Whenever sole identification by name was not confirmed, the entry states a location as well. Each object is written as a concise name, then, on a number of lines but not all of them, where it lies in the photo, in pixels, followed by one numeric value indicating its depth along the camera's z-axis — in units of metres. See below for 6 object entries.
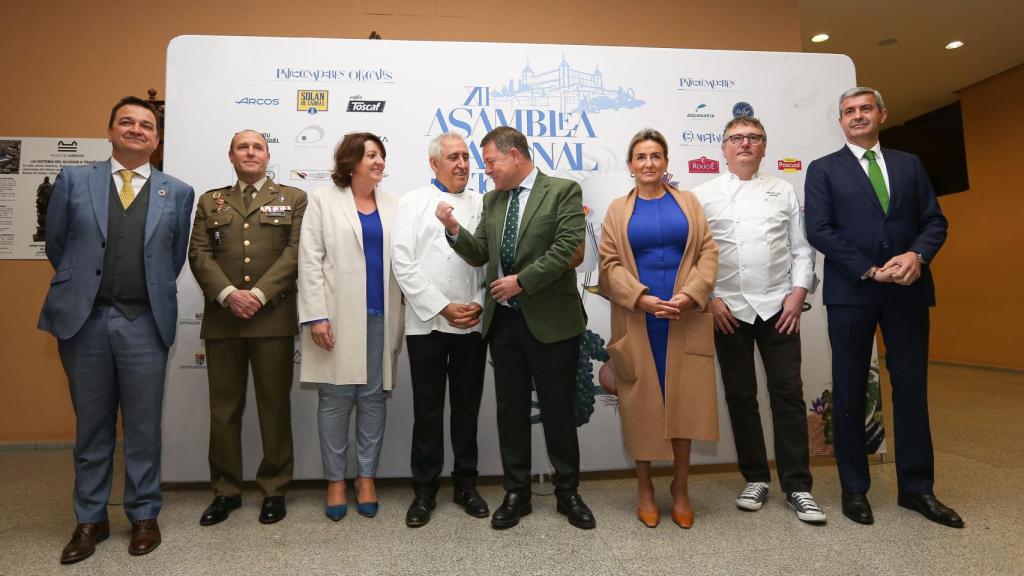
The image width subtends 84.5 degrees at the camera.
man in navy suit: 2.38
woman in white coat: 2.48
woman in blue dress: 2.31
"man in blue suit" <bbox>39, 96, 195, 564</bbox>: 2.19
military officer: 2.51
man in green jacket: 2.30
